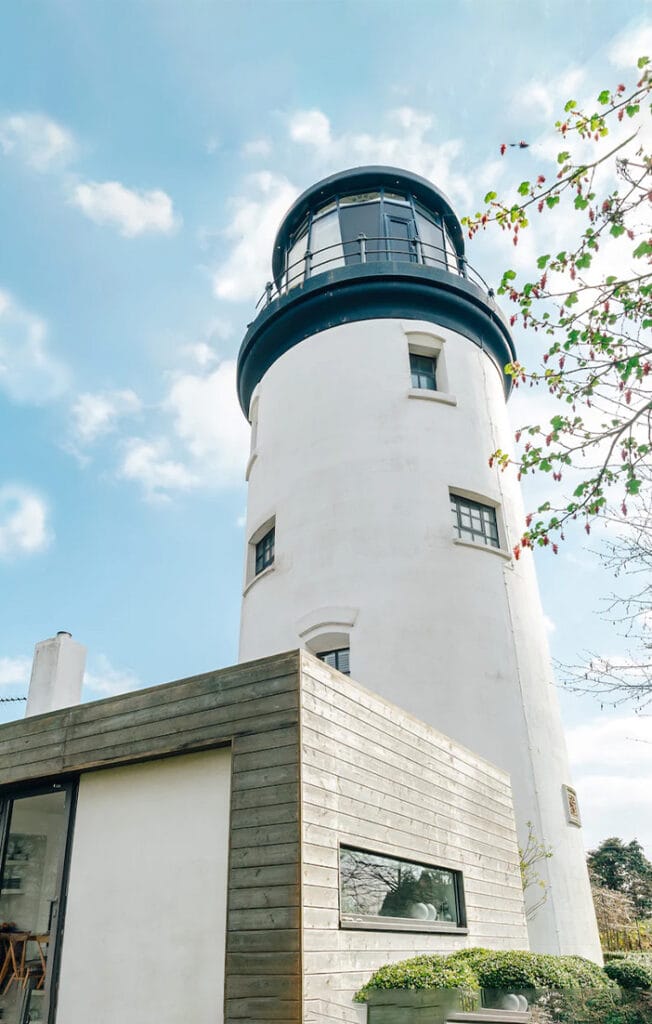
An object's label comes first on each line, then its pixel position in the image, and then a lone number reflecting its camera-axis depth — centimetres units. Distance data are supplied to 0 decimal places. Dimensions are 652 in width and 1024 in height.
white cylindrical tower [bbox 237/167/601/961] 1102
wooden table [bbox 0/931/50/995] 656
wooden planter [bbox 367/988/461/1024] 543
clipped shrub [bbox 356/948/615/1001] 551
